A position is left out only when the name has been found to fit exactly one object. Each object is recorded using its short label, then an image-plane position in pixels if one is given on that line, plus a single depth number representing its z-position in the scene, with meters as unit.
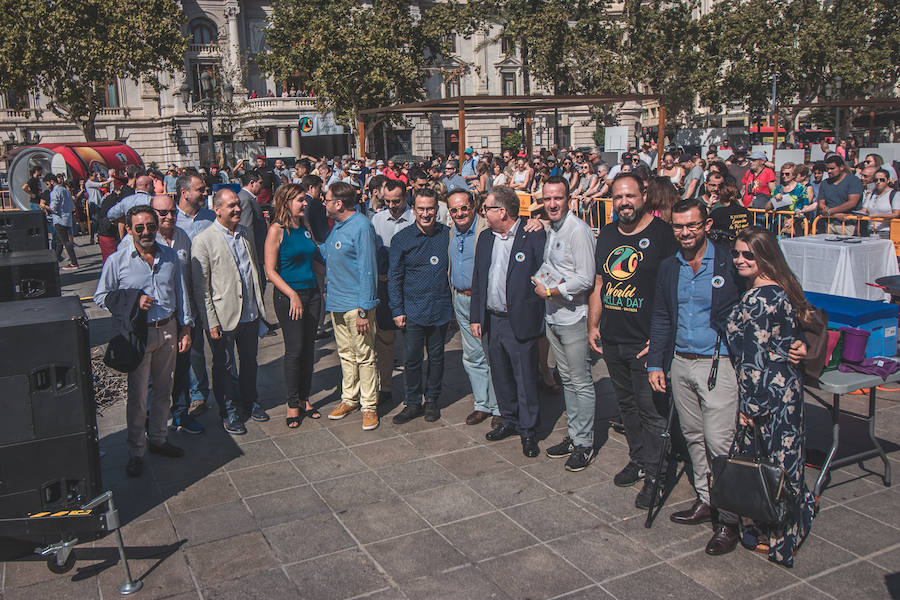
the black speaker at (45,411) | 4.04
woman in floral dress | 3.90
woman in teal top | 6.17
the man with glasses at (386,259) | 6.86
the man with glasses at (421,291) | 6.25
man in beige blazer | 5.98
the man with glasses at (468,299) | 6.09
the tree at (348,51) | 33.84
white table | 7.68
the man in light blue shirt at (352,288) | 6.13
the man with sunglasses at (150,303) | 5.24
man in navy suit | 5.48
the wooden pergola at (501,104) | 11.77
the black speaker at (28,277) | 5.76
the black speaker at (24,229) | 6.59
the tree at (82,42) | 28.42
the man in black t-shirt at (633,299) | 4.71
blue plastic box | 4.93
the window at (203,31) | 50.59
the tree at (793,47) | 37.37
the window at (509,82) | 57.59
